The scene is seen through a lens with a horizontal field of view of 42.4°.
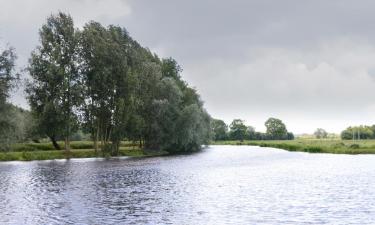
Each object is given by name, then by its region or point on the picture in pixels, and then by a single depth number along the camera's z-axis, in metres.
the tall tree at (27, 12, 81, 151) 84.31
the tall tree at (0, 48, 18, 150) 67.38
